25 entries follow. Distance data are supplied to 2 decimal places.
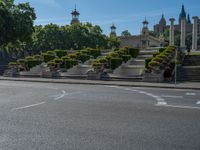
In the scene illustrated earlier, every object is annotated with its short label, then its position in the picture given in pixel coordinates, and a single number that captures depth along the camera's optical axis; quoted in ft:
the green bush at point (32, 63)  124.08
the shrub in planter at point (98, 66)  99.39
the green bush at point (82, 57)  128.72
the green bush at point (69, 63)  116.47
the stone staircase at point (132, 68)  99.16
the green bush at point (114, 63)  106.92
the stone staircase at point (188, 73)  89.63
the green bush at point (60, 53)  142.05
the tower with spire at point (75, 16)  299.89
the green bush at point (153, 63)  88.22
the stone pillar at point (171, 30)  240.73
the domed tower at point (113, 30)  379.33
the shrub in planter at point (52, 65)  110.93
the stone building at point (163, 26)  474.90
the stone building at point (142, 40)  350.64
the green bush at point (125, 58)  117.70
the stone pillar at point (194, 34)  244.83
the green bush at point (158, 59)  93.56
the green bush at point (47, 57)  133.90
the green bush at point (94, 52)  141.46
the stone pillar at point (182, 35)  234.79
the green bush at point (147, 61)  97.40
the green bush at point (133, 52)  130.82
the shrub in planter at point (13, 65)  122.01
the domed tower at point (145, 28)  349.96
